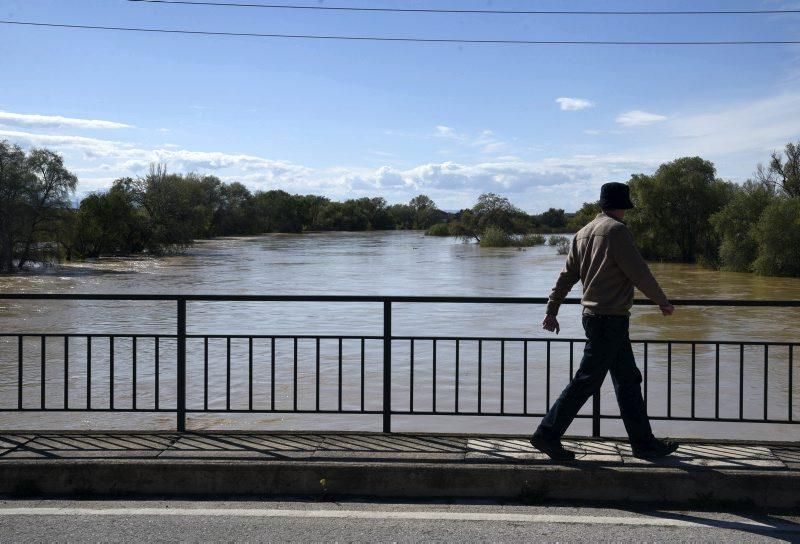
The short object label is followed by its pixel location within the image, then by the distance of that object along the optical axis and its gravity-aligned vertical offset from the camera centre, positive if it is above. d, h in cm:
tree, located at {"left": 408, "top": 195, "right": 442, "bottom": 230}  18038 +767
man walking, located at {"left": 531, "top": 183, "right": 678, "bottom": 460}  587 -49
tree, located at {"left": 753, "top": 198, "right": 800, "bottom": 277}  4756 +81
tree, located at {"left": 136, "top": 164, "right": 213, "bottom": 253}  7106 +286
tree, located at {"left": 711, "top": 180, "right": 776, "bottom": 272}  5169 +159
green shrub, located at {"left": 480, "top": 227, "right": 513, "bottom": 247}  8869 +116
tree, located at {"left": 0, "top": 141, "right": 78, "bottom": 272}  4688 +263
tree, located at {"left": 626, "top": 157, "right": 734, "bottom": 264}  6141 +331
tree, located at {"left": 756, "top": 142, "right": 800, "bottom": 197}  5616 +533
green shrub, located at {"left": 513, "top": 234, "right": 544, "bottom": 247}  9012 +101
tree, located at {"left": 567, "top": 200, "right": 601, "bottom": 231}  7550 +340
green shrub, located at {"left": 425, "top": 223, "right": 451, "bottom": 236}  12188 +278
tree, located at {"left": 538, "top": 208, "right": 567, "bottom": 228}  11588 +439
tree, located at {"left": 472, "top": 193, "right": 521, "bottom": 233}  9044 +404
